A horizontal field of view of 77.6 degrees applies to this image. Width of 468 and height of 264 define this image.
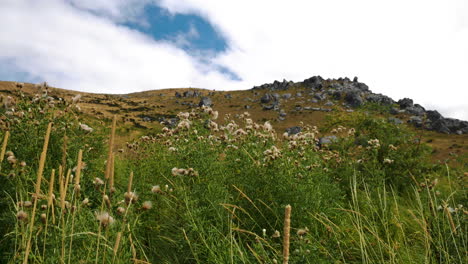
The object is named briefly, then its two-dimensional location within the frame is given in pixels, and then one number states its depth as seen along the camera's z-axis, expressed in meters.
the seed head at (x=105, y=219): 1.52
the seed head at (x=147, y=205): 1.97
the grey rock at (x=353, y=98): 88.69
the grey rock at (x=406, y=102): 85.89
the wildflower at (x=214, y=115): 4.91
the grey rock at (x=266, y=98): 102.09
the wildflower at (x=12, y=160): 2.61
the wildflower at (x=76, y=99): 4.85
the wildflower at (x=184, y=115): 5.01
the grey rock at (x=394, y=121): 8.74
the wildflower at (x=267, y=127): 5.23
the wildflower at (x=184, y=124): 4.56
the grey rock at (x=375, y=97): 91.28
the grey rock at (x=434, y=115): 74.34
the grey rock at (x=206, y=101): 96.38
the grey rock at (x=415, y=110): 79.34
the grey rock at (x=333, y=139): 6.86
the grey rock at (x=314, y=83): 110.75
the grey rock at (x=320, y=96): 99.26
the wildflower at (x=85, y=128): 4.27
